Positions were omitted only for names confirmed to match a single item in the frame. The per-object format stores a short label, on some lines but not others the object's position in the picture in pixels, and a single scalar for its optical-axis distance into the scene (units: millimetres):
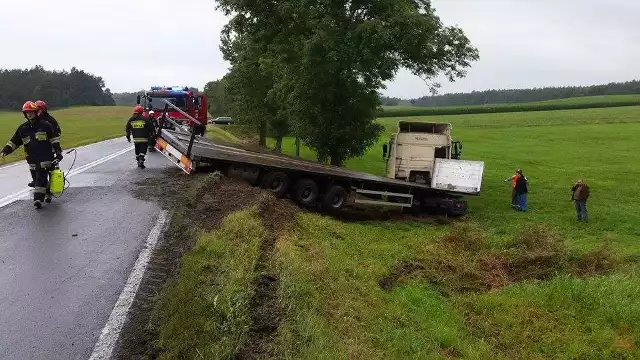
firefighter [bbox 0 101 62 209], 8961
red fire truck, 22438
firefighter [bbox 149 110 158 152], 13331
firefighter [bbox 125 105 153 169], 13547
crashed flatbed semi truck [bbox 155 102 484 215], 11930
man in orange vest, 18844
